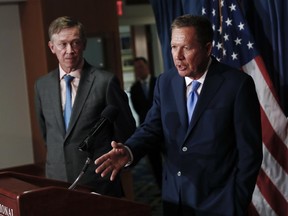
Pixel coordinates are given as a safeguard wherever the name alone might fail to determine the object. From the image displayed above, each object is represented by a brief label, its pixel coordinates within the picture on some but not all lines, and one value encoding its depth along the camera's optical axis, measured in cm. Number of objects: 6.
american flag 349
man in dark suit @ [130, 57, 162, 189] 704
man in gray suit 324
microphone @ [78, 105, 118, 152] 229
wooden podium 217
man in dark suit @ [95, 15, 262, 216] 254
